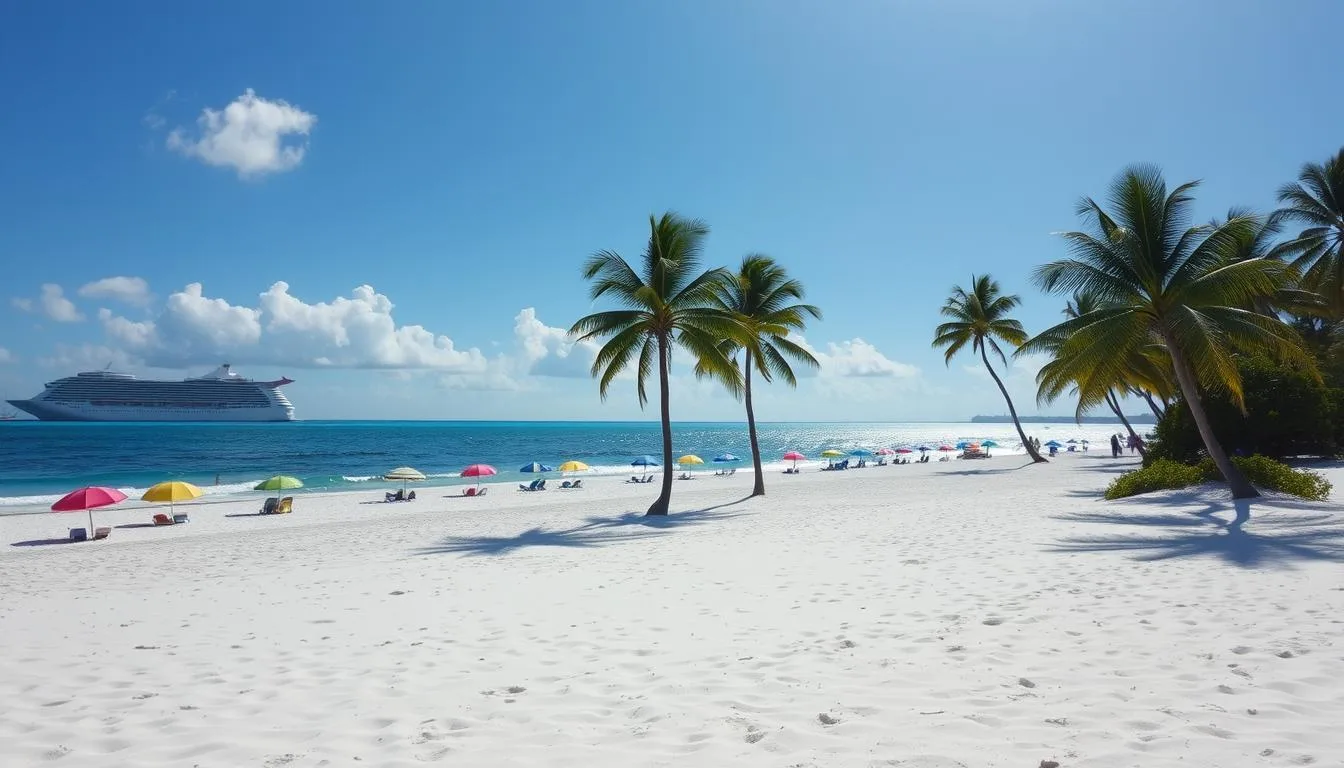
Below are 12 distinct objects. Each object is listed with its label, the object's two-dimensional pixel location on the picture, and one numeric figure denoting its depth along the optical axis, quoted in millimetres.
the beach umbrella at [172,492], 19031
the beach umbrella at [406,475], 26109
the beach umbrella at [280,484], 24250
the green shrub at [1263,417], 20703
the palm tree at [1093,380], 15445
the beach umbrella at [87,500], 15547
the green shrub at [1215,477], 13281
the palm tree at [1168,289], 13062
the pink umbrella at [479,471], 27453
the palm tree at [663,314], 16562
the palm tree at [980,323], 34406
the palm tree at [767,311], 21312
